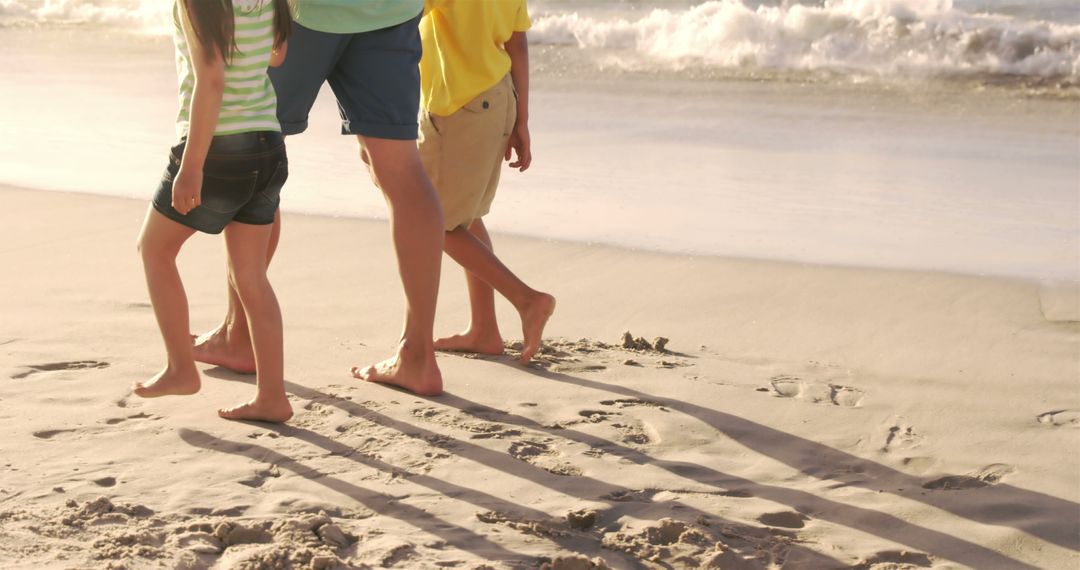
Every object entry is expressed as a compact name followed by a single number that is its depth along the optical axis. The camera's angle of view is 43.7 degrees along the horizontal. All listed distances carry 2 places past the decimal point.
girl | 3.07
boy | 3.89
